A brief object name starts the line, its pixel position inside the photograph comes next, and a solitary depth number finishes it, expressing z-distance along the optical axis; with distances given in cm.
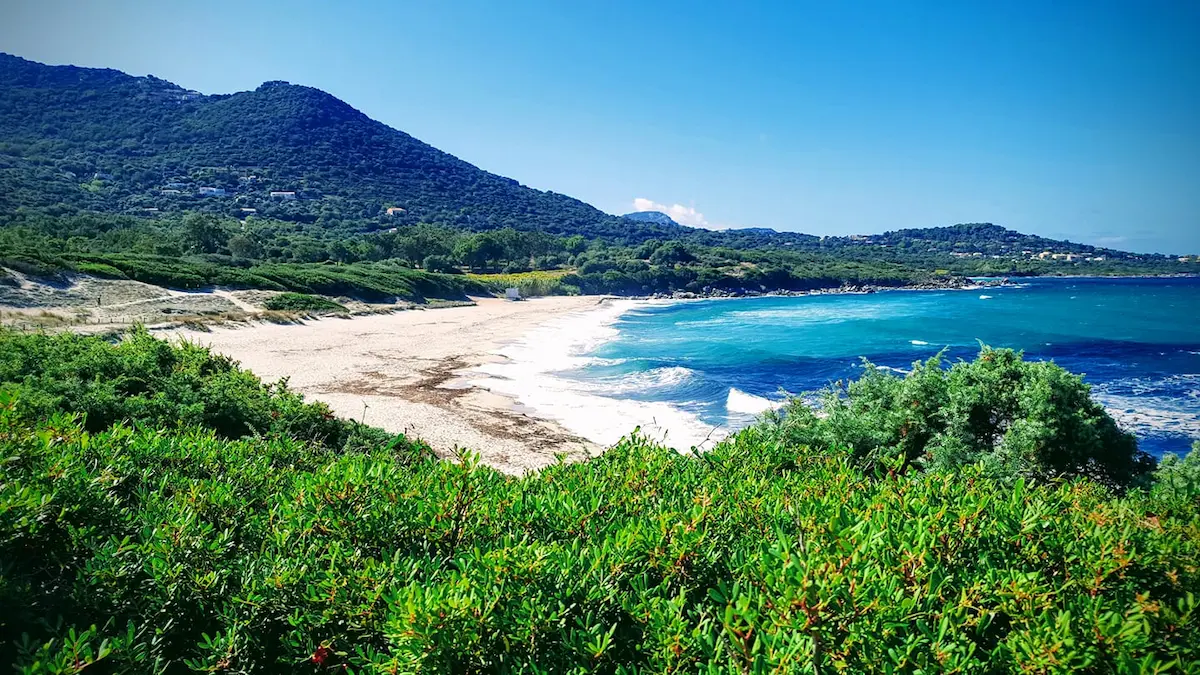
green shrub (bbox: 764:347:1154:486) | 751
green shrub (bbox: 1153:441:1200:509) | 456
